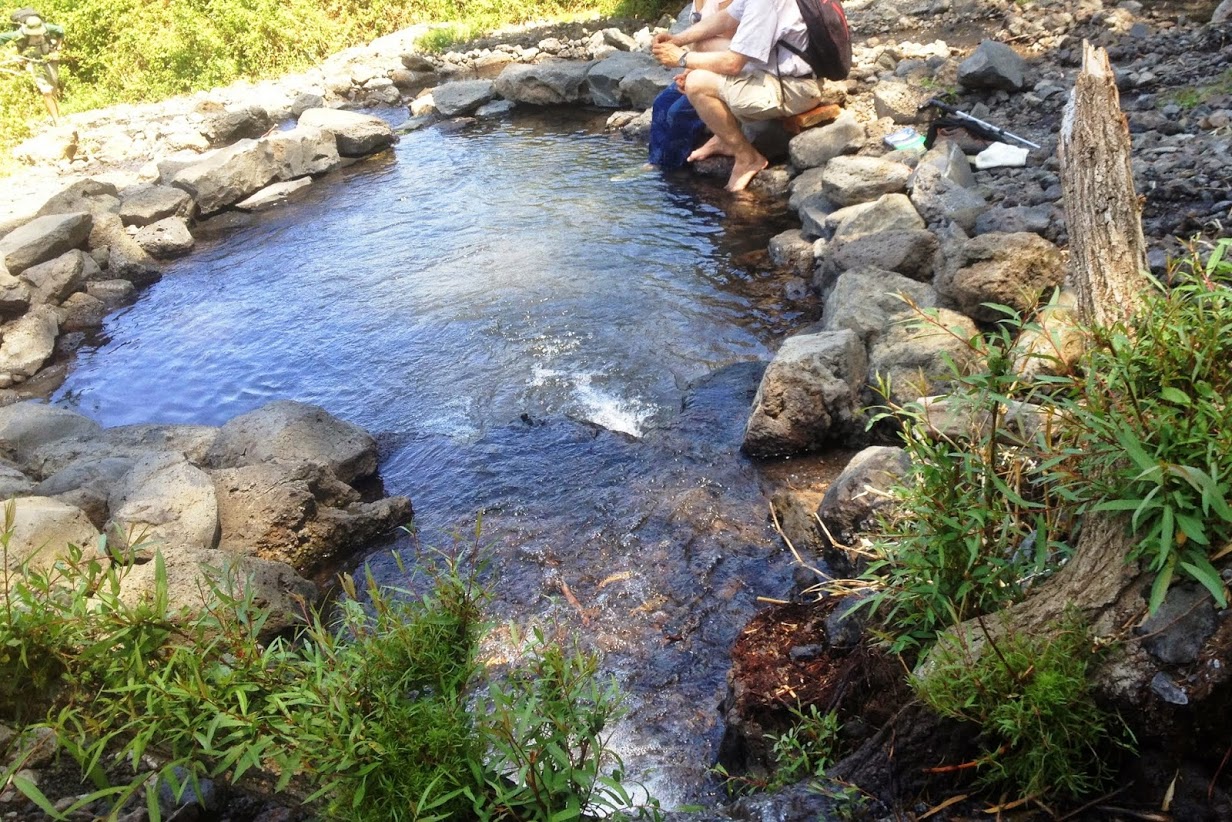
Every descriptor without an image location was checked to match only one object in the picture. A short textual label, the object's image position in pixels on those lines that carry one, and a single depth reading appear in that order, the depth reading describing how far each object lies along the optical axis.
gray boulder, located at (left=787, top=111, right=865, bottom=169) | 8.49
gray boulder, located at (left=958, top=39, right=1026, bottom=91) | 8.19
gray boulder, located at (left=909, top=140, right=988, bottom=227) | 6.27
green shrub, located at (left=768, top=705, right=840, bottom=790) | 2.65
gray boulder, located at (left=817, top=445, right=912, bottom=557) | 3.78
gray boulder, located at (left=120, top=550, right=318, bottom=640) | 3.87
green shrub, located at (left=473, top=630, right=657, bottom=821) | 2.07
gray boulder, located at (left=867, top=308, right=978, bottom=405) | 4.82
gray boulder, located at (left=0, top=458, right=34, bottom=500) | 4.84
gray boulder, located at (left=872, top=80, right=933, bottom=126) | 8.64
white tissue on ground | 6.98
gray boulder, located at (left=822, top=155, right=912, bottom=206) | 7.45
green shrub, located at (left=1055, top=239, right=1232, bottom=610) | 1.83
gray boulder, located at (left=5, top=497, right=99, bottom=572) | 3.94
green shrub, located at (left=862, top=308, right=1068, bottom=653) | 2.30
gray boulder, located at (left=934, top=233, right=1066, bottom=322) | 4.93
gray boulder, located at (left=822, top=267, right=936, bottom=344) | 5.53
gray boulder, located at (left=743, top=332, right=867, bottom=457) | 5.02
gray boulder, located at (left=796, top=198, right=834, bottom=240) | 7.43
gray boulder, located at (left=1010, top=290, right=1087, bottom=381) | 2.18
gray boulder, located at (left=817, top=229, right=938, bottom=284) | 6.09
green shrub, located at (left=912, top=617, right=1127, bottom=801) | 2.02
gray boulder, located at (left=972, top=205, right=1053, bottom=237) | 5.71
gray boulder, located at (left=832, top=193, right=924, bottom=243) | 6.61
